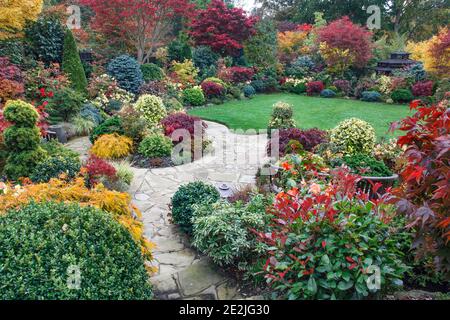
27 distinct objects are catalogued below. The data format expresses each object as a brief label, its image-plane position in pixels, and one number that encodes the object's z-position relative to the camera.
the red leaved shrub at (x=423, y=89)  14.60
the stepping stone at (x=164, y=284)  3.53
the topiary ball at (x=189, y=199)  4.57
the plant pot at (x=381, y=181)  5.22
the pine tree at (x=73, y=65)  11.16
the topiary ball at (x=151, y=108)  9.26
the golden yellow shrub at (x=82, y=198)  3.56
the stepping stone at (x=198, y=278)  3.55
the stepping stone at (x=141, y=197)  5.70
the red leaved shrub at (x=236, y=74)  16.67
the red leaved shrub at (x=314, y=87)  17.03
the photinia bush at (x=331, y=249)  2.86
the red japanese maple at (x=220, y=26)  18.14
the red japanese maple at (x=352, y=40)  17.38
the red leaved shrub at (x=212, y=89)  14.77
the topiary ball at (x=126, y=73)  12.88
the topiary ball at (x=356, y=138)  6.57
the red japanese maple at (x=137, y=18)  14.16
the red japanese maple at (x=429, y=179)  2.66
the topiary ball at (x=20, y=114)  5.28
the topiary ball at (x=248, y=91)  16.25
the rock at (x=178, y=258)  4.04
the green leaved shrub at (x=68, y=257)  2.55
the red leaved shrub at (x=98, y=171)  5.47
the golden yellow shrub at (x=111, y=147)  7.29
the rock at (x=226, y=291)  3.47
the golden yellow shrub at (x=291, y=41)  21.28
